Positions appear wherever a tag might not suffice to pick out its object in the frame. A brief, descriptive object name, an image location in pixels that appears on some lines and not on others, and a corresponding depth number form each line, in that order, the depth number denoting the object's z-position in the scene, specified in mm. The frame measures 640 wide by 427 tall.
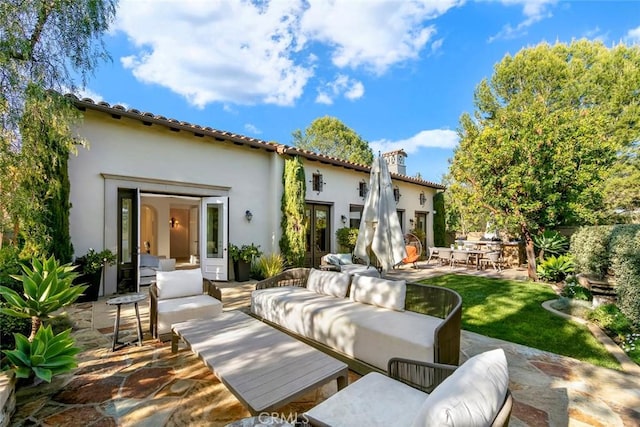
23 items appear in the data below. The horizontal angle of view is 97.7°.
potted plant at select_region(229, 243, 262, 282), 8469
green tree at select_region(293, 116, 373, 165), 26203
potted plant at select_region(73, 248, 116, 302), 6039
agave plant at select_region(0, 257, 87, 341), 2859
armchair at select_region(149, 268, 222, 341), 3889
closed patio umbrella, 5043
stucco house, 6504
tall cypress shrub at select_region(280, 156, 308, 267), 9336
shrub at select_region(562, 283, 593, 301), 5773
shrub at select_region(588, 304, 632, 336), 4145
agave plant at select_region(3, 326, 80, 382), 2500
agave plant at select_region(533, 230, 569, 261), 8594
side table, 3660
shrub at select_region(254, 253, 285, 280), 8422
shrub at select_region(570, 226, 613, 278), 5297
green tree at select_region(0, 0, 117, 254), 3998
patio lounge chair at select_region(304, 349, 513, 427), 1153
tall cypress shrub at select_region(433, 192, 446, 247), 15812
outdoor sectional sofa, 2760
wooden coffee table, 2038
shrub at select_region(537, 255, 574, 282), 7672
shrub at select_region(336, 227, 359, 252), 11180
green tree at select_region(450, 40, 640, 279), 8320
